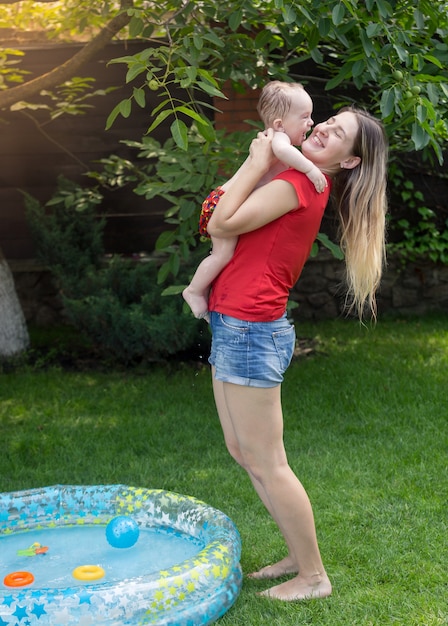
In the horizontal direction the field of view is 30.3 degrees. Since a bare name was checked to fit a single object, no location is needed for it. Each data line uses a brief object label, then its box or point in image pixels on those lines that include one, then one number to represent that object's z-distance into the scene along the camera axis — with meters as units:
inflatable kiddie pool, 2.43
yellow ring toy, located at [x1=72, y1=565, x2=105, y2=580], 2.92
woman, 2.54
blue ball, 3.12
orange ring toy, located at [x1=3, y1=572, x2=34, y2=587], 2.86
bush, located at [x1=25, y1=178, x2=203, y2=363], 5.84
